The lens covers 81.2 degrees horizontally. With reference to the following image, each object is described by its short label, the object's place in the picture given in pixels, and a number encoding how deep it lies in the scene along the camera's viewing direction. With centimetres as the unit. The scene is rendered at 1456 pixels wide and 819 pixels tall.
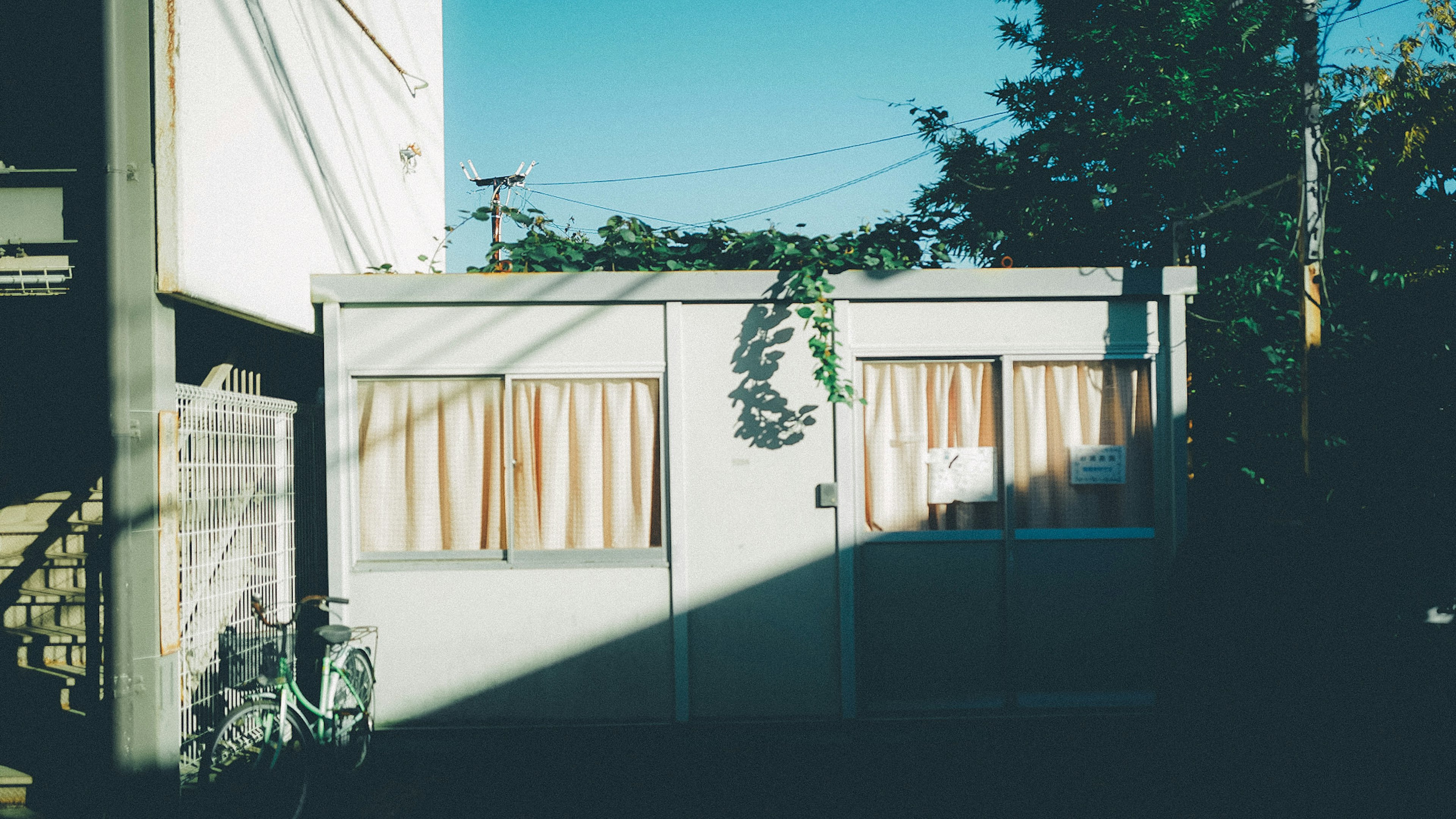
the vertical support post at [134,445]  418
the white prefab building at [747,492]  531
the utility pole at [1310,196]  570
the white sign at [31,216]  470
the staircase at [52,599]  564
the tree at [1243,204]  598
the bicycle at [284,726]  425
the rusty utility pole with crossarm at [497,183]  2192
